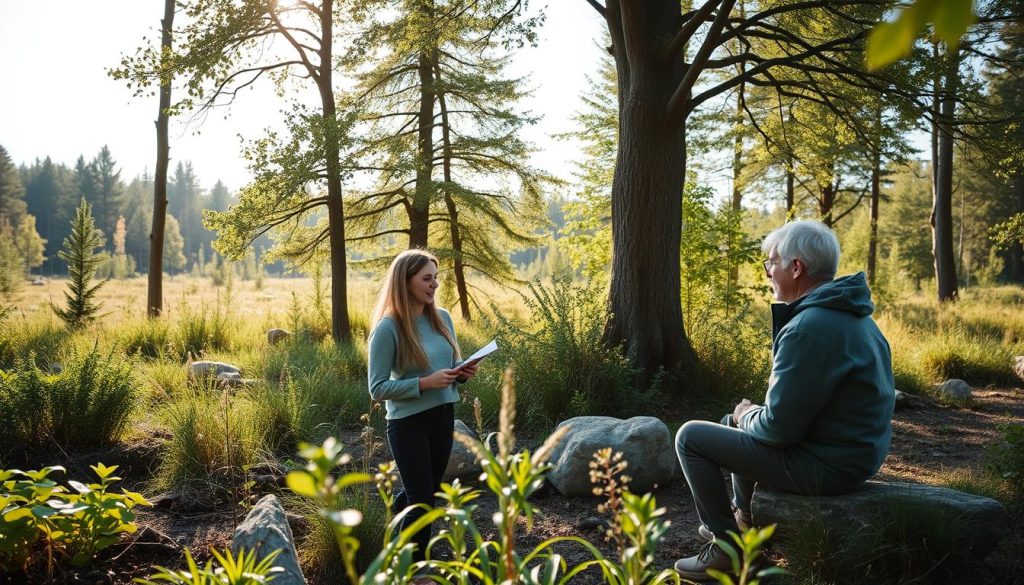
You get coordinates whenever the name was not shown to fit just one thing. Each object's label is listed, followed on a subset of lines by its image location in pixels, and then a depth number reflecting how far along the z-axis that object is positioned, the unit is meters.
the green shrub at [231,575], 1.77
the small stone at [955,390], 7.54
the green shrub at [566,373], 5.72
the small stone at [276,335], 10.95
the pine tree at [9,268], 18.47
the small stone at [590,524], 3.86
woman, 3.16
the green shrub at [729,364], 6.39
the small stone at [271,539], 2.65
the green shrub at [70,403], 4.54
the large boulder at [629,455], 4.33
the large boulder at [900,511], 2.80
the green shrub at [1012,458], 3.56
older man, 2.68
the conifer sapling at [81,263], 10.95
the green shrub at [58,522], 2.46
